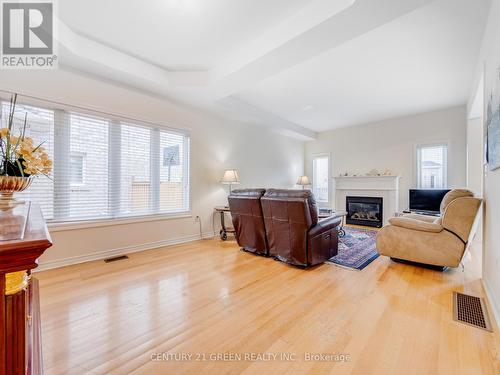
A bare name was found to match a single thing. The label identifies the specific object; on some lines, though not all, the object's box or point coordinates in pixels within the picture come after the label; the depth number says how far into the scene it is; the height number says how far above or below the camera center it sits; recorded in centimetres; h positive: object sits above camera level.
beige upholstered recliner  269 -58
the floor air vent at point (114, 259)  329 -105
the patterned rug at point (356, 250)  325 -102
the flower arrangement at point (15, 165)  137 +12
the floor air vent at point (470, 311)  185 -106
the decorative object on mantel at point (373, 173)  612 +37
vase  133 -1
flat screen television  498 -26
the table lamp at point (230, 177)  476 +19
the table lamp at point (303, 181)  702 +17
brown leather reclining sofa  289 -53
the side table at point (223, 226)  458 -80
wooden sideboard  62 -30
